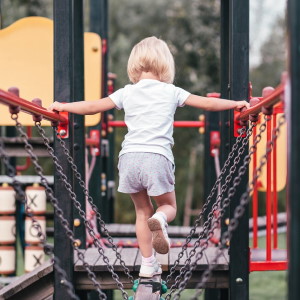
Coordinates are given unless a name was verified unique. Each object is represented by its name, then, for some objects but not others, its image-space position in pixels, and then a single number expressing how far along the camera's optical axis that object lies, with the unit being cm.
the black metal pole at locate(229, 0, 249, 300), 369
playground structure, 363
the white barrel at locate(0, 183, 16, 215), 537
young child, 330
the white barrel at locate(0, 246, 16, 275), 547
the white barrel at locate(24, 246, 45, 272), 531
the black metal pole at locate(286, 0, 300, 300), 195
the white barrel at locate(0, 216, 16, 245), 539
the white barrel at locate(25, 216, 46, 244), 529
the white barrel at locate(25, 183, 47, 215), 534
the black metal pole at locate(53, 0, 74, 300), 359
